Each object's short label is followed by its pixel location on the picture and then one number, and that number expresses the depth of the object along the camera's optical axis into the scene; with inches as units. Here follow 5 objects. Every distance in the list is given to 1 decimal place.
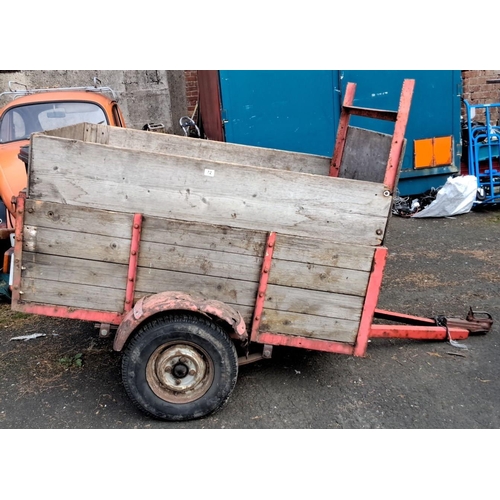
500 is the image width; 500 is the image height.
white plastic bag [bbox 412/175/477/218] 311.9
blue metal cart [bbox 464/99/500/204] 318.3
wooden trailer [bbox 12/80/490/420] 118.3
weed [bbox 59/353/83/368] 154.5
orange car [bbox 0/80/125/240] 228.7
